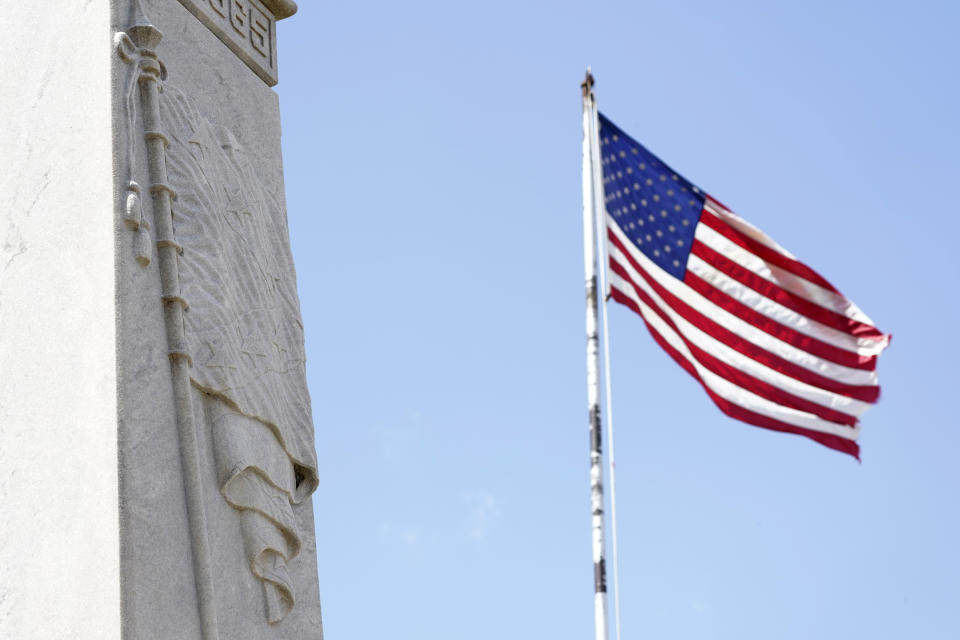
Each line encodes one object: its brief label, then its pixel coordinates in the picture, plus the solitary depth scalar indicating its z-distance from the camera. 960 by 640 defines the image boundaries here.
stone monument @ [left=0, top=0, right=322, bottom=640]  4.71
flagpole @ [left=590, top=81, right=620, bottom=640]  10.32
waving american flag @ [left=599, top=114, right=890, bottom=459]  10.80
